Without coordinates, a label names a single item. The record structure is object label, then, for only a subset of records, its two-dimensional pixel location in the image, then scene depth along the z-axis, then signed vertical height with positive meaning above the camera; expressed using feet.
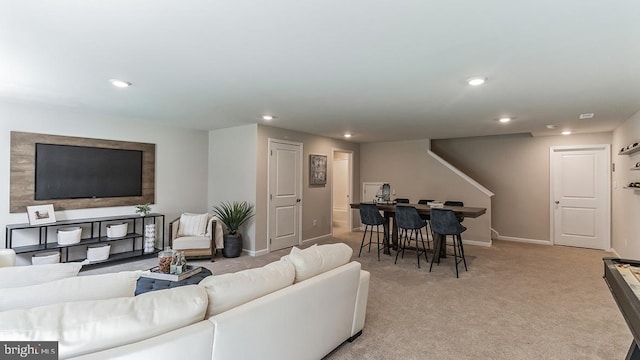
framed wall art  20.88 +0.92
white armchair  15.42 -2.74
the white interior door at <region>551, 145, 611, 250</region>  18.88 -0.66
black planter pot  16.52 -3.36
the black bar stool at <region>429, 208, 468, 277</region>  14.15 -1.79
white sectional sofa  3.77 -2.07
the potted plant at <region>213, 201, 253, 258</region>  16.55 -2.18
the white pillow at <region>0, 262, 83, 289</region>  5.36 -1.63
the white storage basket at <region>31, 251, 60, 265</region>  12.85 -3.21
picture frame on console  13.07 -1.44
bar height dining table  14.69 -1.60
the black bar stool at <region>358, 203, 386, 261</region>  16.93 -1.71
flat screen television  13.80 +0.42
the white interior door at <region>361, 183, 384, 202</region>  25.18 -0.61
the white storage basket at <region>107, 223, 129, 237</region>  14.87 -2.33
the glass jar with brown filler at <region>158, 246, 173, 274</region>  9.53 -2.48
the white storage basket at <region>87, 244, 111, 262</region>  14.15 -3.24
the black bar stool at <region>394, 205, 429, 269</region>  15.28 -1.72
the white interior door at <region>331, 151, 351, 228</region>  30.15 -0.43
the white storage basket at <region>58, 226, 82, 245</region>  13.32 -2.36
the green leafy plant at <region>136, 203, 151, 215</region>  16.21 -1.43
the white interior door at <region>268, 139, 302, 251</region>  18.20 -0.68
